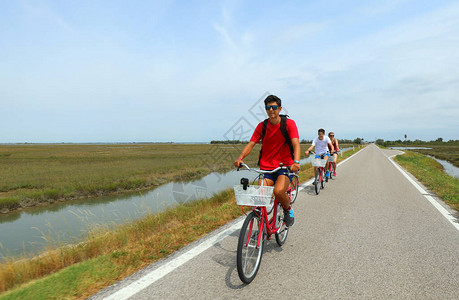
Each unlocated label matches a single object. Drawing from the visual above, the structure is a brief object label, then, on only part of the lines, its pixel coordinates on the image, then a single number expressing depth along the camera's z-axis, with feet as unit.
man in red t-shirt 11.20
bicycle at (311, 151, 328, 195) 25.09
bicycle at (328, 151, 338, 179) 34.37
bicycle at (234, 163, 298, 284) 8.77
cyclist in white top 28.72
